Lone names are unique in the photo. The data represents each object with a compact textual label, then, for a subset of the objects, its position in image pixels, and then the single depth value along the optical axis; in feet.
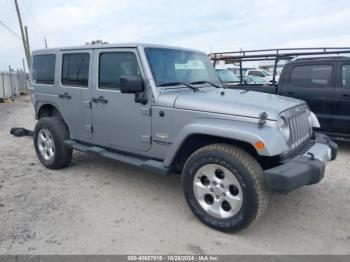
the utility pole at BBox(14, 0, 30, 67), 77.96
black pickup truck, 19.93
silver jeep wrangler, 9.92
